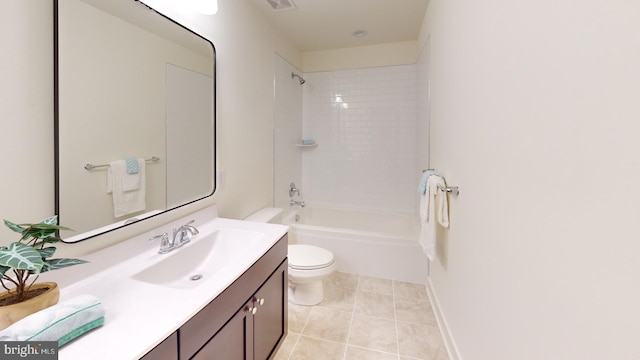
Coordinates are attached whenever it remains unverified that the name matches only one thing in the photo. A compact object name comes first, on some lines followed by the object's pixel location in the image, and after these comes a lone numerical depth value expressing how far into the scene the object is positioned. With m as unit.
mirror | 0.95
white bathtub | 2.44
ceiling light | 2.79
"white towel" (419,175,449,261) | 1.66
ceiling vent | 2.16
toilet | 1.97
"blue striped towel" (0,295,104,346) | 0.58
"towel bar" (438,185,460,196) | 1.49
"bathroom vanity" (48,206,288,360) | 0.71
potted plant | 0.61
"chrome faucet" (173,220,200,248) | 1.31
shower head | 3.12
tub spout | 3.21
